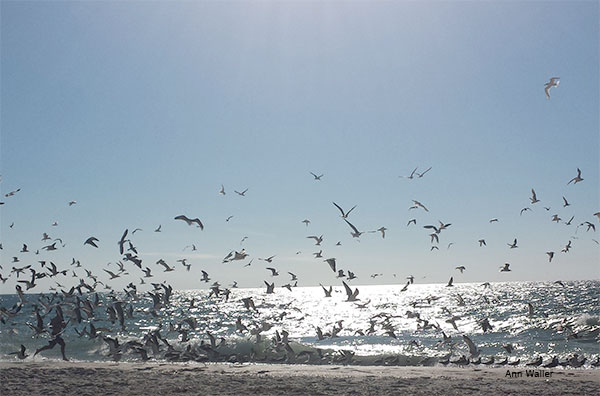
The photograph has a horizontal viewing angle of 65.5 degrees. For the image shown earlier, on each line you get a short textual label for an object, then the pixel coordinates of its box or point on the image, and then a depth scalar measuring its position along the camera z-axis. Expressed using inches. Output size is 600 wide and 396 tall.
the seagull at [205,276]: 1109.7
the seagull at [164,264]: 1059.8
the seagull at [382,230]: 1111.4
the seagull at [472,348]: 993.5
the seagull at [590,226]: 1063.1
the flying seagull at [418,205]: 1063.7
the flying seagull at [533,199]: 1025.5
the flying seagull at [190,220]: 845.2
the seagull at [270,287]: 1012.2
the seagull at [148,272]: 1034.1
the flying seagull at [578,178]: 968.3
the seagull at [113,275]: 1142.3
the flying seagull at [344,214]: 868.0
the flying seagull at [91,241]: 951.2
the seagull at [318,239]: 1123.9
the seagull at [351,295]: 885.0
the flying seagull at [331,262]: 911.7
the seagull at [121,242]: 903.7
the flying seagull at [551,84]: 760.3
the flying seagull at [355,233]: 940.8
